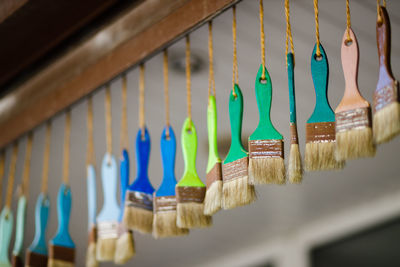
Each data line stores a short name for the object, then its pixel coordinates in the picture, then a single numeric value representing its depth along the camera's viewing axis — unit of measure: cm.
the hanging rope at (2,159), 225
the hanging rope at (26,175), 208
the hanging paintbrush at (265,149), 155
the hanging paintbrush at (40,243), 194
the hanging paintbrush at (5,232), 202
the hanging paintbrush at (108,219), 182
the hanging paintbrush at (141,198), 173
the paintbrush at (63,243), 190
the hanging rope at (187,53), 177
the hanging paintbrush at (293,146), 152
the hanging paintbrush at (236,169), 157
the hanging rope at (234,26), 170
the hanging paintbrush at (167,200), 169
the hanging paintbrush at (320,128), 151
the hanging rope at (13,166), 209
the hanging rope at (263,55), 162
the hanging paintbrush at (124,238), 176
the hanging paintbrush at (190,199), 164
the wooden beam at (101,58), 183
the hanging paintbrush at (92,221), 186
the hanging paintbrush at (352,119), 146
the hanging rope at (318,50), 157
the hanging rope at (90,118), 200
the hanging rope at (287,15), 161
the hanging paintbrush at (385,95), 143
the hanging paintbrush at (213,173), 161
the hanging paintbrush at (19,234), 199
